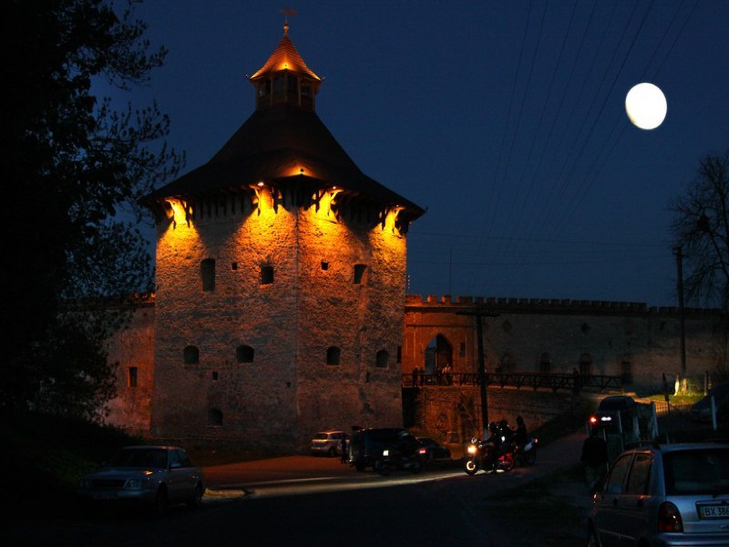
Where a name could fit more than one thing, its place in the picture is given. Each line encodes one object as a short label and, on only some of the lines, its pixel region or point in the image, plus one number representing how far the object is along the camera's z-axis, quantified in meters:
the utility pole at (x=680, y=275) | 40.72
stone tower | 36.50
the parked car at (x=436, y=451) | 30.86
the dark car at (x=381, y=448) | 26.20
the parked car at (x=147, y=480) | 13.81
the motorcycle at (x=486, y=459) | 22.14
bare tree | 34.50
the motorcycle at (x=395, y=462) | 25.98
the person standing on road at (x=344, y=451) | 30.64
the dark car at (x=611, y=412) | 23.29
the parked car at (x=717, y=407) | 23.33
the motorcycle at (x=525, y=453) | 22.83
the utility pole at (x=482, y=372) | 34.24
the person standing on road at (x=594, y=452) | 14.75
